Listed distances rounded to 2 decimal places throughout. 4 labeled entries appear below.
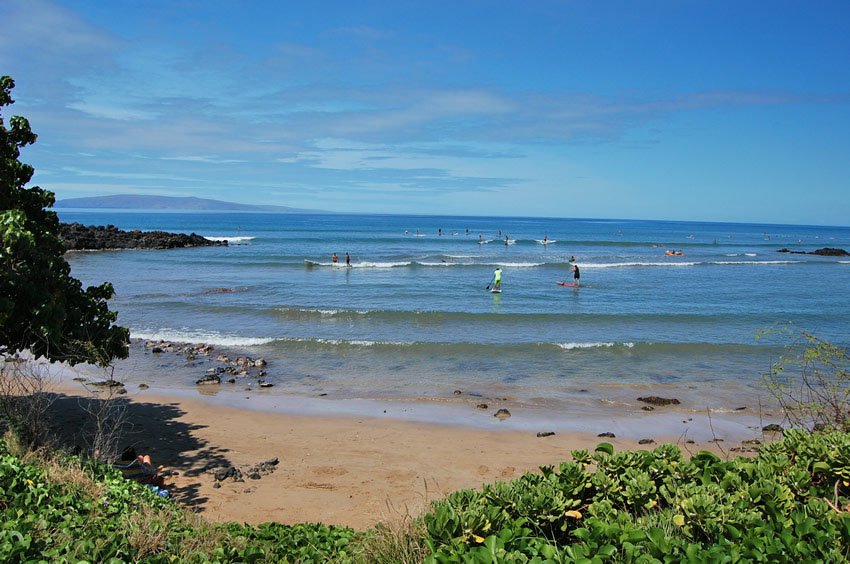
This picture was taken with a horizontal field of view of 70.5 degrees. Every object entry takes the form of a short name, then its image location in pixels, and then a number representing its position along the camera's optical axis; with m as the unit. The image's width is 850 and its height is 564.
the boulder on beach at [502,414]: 13.38
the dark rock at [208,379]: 15.97
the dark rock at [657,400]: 14.63
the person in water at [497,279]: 32.50
